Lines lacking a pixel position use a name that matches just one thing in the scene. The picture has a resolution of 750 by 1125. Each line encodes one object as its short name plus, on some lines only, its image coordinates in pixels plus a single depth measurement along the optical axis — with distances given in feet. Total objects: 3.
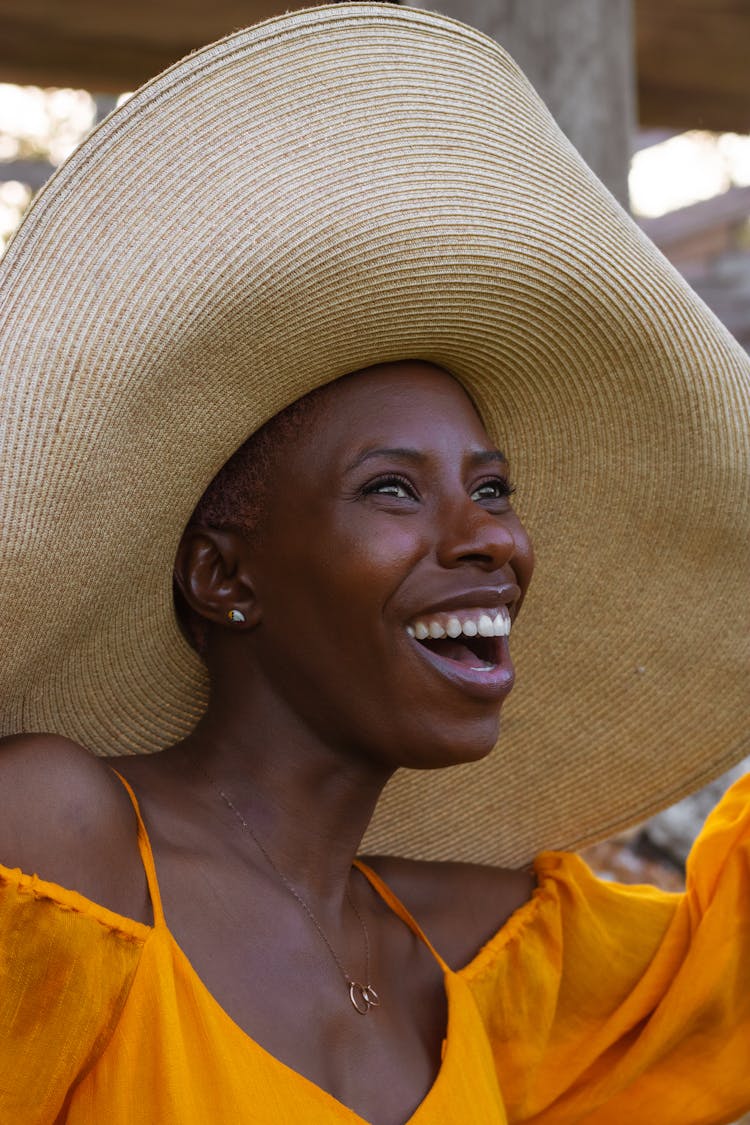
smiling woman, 5.21
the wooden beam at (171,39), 11.84
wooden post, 9.46
